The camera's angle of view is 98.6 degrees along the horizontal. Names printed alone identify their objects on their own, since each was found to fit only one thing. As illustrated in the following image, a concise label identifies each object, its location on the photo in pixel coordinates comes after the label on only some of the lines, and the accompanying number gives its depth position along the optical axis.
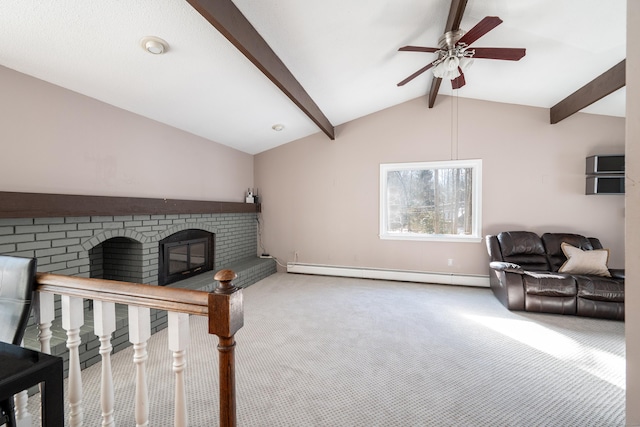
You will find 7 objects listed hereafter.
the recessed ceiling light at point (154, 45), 2.07
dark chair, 1.07
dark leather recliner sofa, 2.98
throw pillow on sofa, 3.27
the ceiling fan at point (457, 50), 2.20
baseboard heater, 4.25
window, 4.38
